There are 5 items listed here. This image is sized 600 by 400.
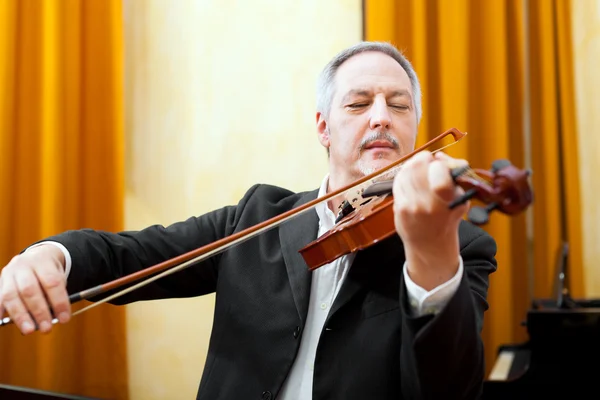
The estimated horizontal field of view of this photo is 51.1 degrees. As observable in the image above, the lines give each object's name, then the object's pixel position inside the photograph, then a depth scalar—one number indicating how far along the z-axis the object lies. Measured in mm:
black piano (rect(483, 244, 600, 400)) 1858
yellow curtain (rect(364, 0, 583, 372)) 2498
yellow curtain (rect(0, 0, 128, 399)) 2119
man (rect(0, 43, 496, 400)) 959
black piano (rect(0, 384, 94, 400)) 1695
